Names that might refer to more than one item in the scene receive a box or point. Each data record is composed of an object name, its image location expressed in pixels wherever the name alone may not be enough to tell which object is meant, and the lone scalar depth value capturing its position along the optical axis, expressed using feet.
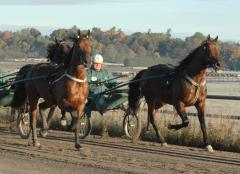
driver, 46.21
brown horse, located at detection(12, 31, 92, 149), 38.06
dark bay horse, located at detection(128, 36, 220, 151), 40.45
